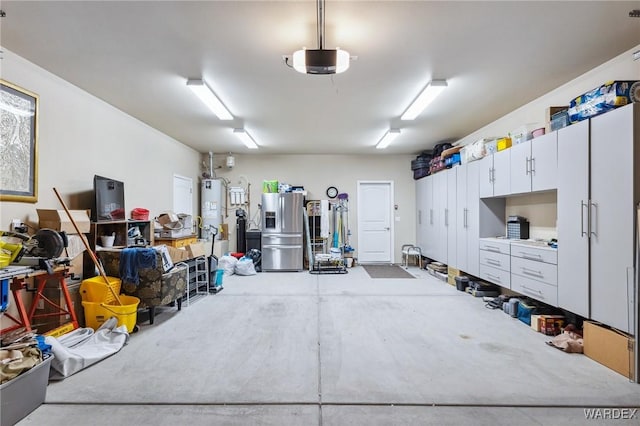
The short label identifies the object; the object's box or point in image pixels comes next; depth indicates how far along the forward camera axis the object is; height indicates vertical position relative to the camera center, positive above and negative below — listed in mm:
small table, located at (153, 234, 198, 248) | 4473 -395
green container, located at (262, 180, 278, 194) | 6957 +623
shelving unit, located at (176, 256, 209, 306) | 4387 -971
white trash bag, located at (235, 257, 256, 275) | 6395 -1098
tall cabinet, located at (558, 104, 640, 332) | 2412 +0
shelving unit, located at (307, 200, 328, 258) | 7148 -331
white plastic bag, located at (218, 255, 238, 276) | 6352 -1019
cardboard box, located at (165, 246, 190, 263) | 4175 -540
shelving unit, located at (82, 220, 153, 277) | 3492 -239
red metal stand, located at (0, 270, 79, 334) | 2453 -744
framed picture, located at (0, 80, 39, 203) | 2666 +644
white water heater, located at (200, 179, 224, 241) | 7160 +271
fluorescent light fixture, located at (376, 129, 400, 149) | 5424 +1466
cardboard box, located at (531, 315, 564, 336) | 3207 -1156
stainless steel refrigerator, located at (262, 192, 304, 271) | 6836 -432
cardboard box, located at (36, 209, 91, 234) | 2939 -49
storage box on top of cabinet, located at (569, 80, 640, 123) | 2508 +989
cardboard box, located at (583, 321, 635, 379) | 2365 -1092
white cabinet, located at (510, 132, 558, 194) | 3248 +568
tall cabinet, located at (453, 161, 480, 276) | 4805 -60
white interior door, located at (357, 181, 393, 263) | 7723 -190
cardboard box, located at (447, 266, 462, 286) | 5328 -1065
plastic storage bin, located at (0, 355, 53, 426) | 1781 -1090
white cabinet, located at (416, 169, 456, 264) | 5707 -4
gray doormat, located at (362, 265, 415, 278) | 6292 -1235
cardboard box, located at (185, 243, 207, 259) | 4457 -521
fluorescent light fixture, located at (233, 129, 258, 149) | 5396 +1460
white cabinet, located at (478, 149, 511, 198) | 4086 +560
